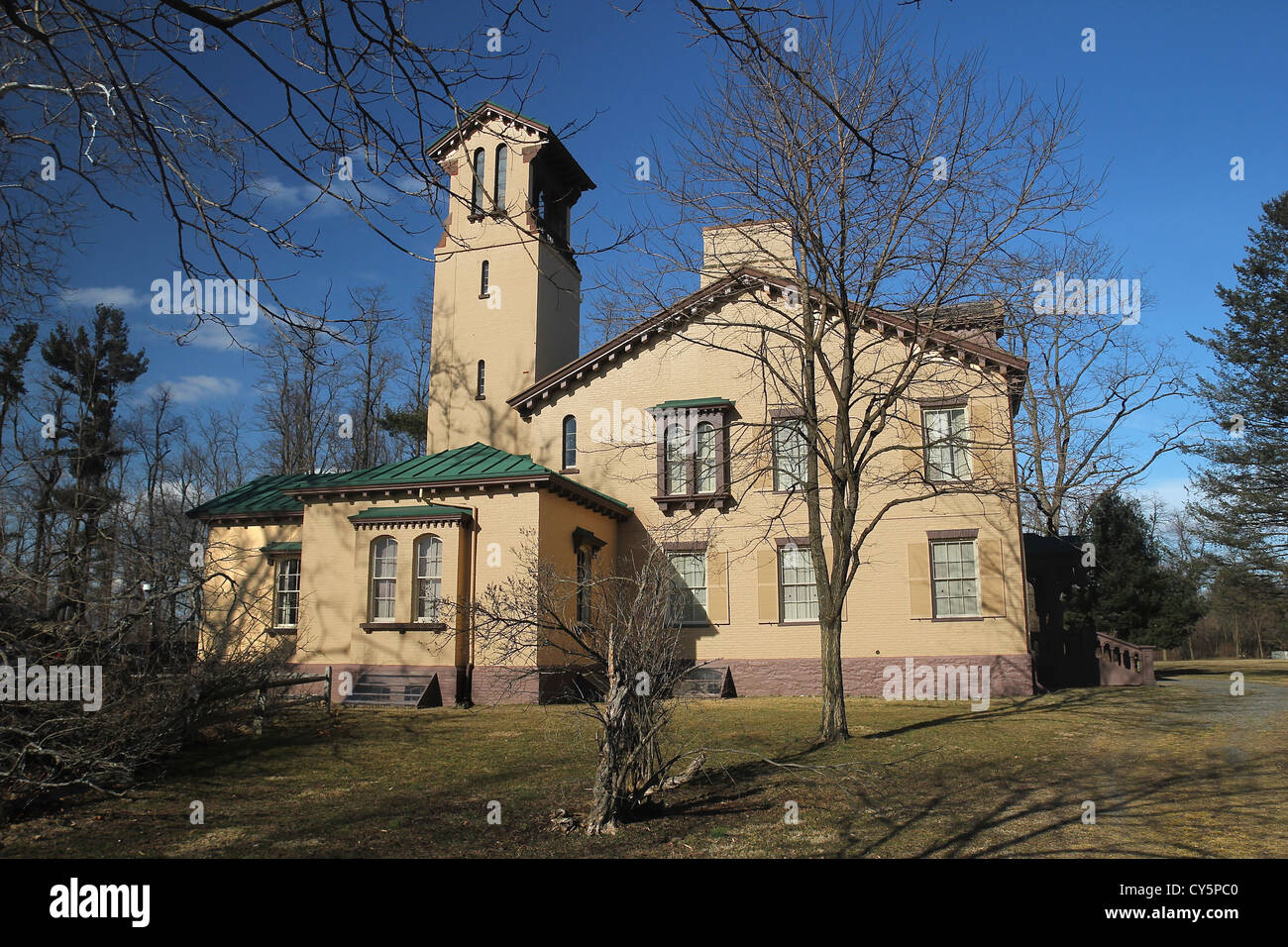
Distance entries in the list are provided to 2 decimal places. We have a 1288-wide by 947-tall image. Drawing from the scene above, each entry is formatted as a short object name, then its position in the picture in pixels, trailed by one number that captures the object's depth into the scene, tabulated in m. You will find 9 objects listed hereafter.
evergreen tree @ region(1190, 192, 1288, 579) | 30.72
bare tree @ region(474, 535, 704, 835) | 7.06
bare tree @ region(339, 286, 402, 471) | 38.28
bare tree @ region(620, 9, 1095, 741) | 12.39
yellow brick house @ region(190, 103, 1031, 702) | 18.80
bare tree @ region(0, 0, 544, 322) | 4.50
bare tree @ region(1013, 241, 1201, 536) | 25.83
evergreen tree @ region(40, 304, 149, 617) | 29.79
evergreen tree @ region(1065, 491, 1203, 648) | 26.81
